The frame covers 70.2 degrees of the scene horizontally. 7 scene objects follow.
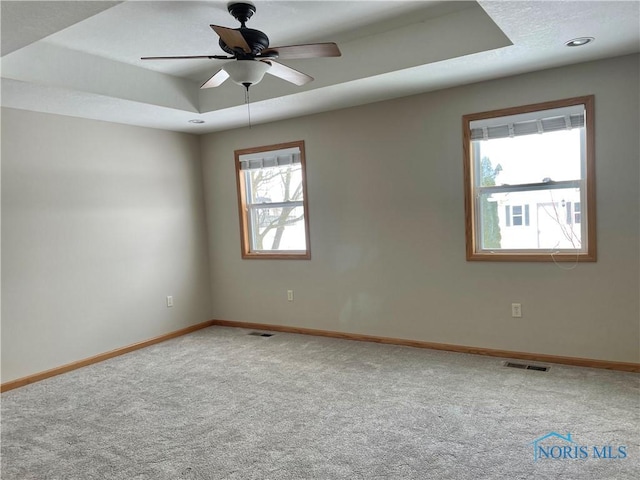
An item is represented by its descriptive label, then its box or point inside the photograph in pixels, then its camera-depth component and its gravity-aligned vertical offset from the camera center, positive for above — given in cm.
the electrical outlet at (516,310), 373 -88
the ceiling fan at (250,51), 244 +91
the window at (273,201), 489 +17
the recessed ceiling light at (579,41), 282 +99
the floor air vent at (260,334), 491 -127
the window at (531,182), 344 +16
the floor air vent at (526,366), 346 -127
